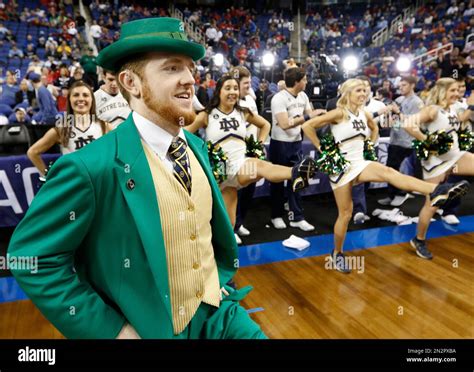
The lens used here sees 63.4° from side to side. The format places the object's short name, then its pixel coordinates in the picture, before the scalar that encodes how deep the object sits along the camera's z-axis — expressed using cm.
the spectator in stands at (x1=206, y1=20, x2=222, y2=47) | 1475
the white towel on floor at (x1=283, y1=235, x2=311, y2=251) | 375
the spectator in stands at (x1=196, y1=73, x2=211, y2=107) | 533
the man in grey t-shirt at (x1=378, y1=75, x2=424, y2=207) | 468
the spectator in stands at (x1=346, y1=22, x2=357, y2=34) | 1797
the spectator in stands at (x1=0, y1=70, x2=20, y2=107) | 710
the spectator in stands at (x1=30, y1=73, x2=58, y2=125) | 542
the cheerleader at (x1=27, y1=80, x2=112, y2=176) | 319
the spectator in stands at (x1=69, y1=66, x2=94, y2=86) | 476
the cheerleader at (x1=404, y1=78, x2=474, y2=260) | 380
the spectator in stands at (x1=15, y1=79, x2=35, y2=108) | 725
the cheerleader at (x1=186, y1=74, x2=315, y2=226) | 320
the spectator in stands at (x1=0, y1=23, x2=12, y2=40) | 1100
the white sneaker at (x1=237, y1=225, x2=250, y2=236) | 417
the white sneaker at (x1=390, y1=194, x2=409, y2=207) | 514
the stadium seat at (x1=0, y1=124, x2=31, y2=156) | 443
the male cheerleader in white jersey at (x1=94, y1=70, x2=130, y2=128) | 371
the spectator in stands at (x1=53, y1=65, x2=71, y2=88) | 648
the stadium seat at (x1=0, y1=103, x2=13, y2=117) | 639
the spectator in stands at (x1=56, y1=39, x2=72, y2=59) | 1023
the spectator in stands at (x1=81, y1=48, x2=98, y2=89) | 527
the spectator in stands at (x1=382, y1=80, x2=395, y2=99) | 674
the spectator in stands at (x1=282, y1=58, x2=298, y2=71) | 495
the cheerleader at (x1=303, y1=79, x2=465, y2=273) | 319
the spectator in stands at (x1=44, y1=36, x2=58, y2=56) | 1020
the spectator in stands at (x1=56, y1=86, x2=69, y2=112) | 624
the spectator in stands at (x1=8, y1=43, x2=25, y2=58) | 1036
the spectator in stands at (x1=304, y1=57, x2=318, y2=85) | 754
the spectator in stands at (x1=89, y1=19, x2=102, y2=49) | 1102
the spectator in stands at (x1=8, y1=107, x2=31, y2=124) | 563
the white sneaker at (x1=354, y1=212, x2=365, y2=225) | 456
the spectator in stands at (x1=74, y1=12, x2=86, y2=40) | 973
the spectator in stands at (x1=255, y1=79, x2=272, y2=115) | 737
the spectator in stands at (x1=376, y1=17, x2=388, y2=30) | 1733
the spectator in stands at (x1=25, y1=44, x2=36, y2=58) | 1065
